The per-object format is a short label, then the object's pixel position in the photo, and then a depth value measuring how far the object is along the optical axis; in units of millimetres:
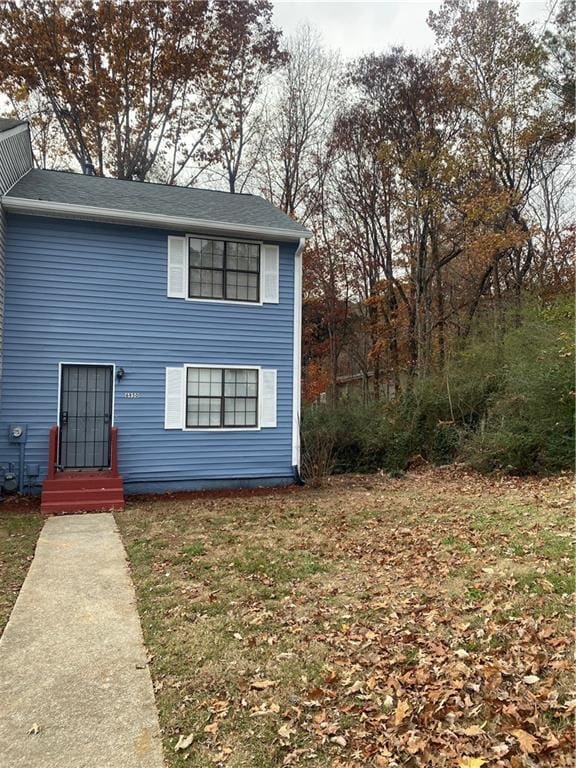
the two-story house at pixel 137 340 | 9305
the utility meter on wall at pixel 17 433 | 9125
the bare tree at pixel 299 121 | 20547
